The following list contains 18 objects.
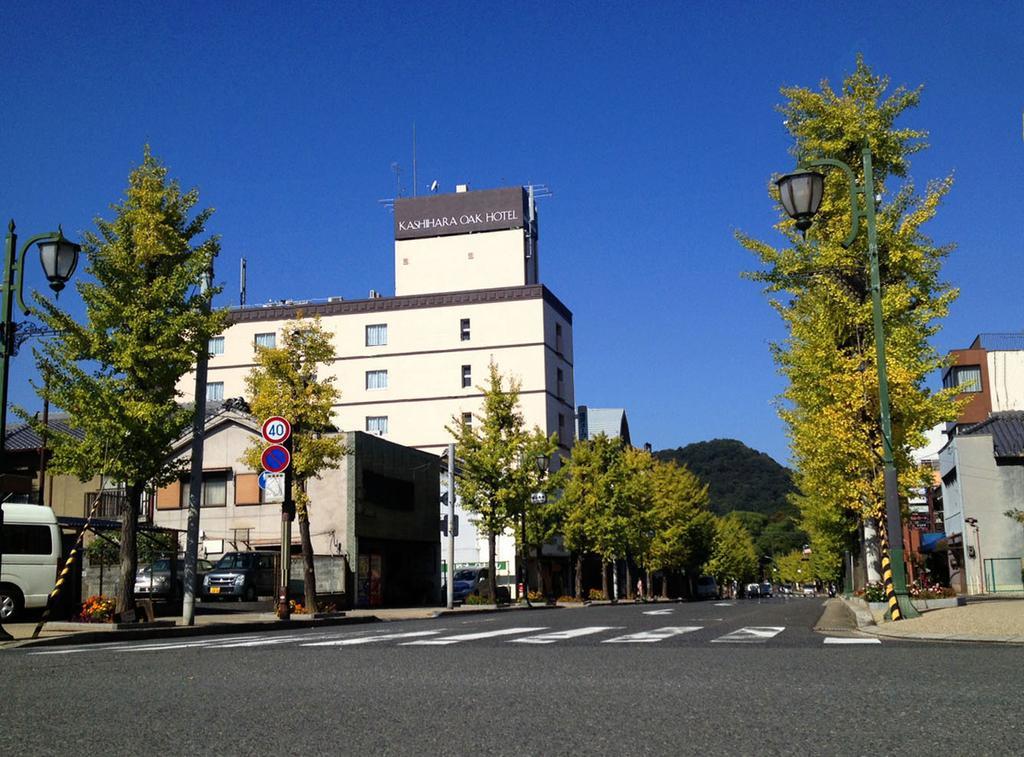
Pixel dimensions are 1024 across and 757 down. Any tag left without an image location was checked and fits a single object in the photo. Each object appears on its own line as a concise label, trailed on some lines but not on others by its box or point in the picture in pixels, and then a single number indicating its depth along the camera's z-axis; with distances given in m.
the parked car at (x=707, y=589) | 86.94
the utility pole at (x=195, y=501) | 19.67
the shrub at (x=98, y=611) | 19.64
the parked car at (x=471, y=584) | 44.88
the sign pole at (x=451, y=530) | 34.94
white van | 22.20
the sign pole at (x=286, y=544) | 21.89
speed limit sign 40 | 21.75
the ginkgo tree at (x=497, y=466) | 41.44
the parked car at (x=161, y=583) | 28.24
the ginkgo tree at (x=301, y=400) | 28.75
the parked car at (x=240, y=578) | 32.03
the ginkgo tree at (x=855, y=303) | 22.19
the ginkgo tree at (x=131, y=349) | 20.28
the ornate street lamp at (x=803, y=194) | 15.90
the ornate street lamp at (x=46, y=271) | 15.98
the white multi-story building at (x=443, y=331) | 66.56
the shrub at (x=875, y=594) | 19.56
